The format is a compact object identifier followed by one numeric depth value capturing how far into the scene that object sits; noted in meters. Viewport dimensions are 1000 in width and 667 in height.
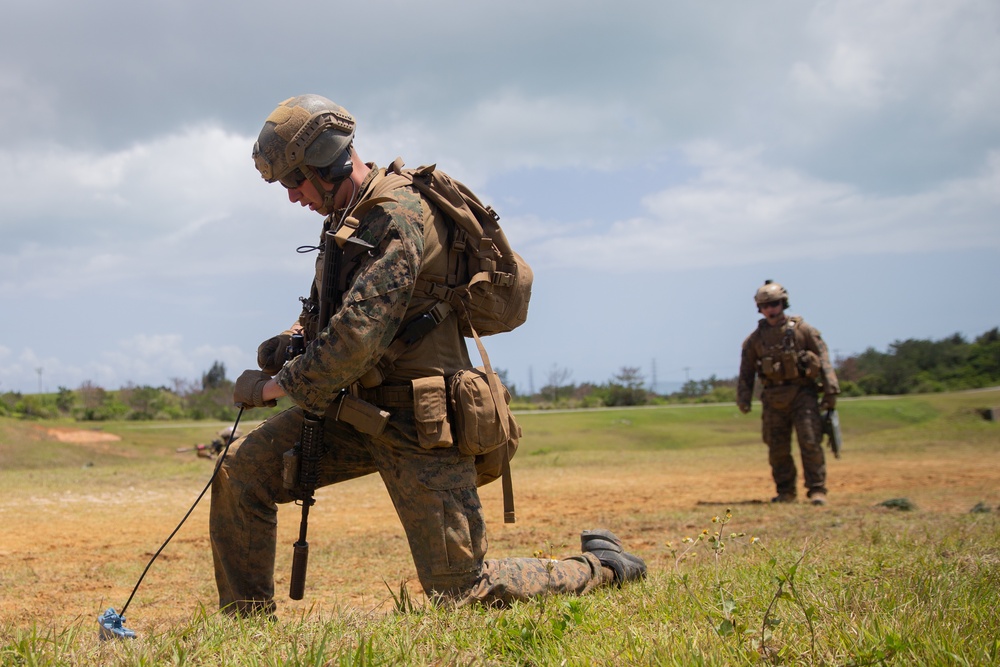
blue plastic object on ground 6.59
